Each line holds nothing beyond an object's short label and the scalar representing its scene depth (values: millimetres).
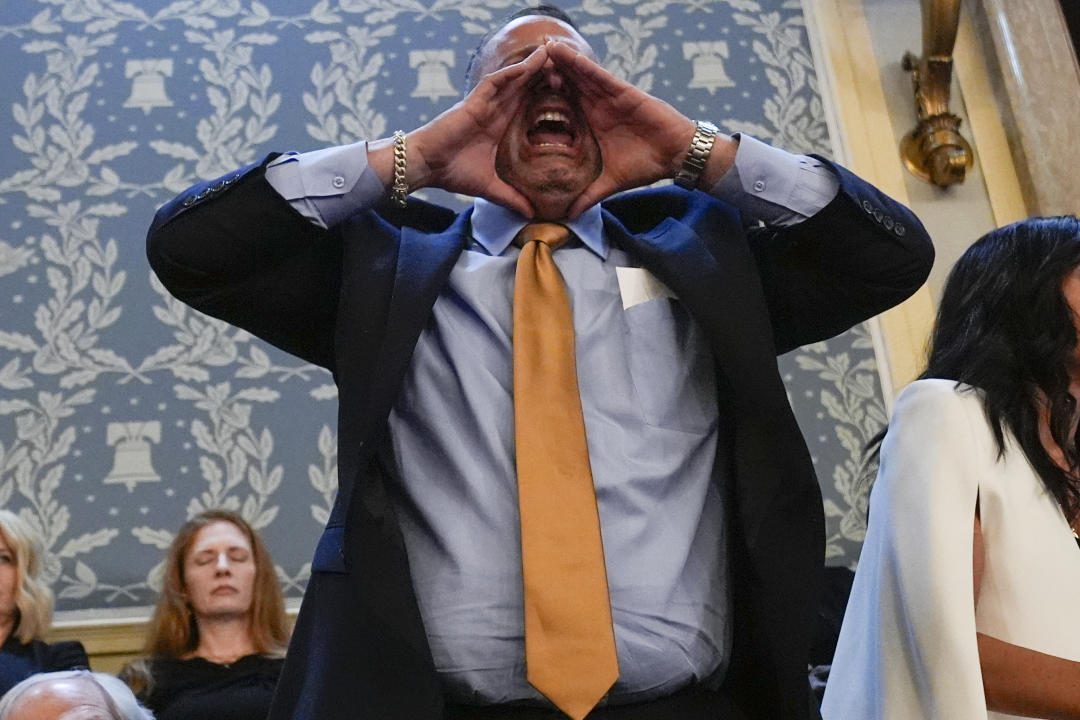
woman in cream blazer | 1317
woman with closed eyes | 2418
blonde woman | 2408
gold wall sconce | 3094
